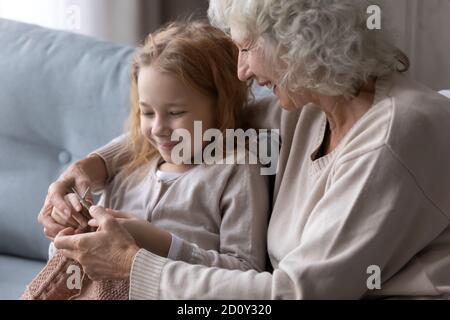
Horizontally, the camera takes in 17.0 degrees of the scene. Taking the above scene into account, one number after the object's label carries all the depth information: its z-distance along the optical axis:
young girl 2.25
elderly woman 2.04
